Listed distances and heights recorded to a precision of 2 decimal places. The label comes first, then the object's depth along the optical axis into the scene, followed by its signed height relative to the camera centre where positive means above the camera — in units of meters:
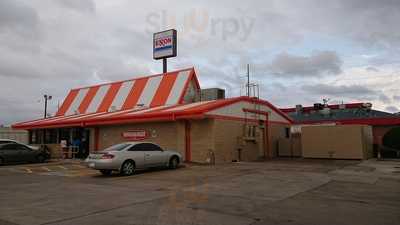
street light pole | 55.33 +6.39
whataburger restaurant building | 22.50 +1.52
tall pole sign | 37.19 +9.63
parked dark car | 24.05 -0.50
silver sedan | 16.47 -0.60
